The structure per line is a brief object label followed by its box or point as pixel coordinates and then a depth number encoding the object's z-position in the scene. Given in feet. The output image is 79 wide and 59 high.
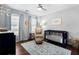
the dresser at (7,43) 2.47
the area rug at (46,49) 2.84
